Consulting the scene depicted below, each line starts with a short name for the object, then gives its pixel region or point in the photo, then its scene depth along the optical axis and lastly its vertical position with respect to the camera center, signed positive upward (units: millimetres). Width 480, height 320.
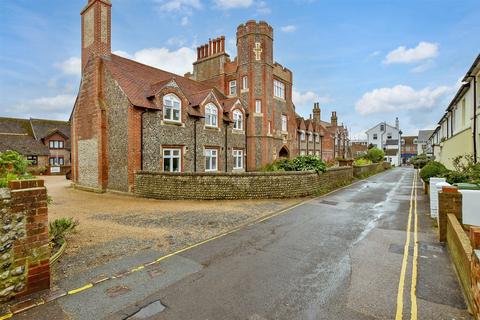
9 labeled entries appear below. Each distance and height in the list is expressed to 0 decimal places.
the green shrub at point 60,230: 6582 -1922
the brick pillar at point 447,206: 6953 -1358
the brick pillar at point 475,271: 3482 -1642
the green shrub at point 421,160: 40469 -529
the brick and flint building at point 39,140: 38969 +3221
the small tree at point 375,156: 48031 +236
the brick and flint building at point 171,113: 17016 +3608
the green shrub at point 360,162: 33712 -635
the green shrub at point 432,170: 15391 -831
